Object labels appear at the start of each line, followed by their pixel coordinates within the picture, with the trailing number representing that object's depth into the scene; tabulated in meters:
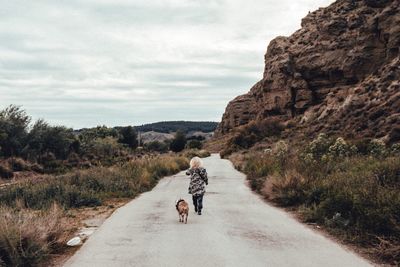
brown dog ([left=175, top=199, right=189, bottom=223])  11.69
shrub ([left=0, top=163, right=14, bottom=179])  33.72
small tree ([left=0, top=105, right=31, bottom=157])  43.10
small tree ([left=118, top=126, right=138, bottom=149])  98.46
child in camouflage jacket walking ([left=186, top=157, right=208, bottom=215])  13.48
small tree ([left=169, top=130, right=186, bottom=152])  110.75
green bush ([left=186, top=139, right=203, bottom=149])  110.44
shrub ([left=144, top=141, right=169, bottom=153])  108.06
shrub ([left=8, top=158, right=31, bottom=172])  37.72
